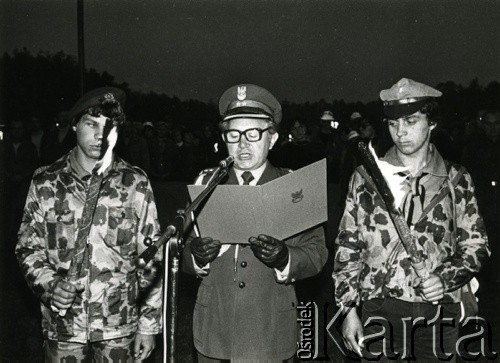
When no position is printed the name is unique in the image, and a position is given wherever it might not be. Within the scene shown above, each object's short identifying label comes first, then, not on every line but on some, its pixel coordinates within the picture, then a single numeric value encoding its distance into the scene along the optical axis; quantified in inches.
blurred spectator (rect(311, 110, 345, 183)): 352.8
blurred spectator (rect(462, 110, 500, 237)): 276.4
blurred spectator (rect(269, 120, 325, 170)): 287.7
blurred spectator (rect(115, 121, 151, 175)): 416.5
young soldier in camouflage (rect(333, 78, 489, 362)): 130.5
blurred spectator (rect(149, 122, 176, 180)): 453.7
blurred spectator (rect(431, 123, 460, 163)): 284.2
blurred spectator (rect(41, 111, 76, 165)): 281.5
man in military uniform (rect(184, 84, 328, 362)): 127.8
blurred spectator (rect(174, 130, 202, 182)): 435.4
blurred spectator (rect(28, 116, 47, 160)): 325.7
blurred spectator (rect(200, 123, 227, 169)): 415.5
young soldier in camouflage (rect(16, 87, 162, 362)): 134.9
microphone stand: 93.0
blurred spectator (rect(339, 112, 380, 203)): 299.0
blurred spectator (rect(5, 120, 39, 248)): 321.1
